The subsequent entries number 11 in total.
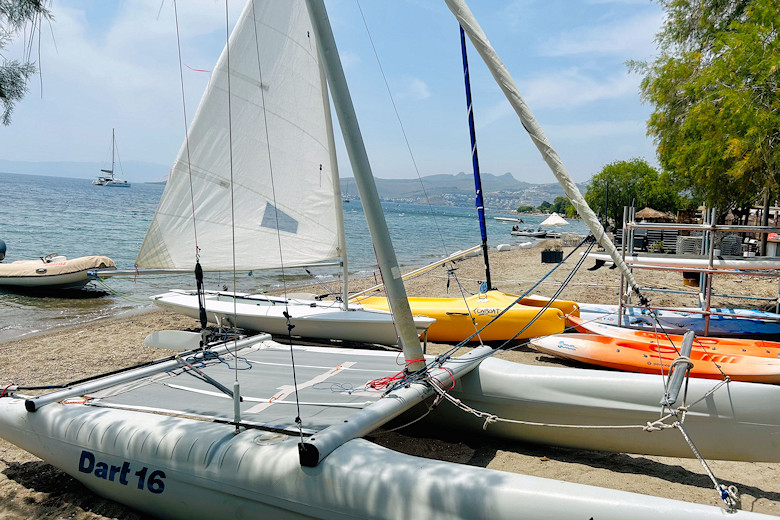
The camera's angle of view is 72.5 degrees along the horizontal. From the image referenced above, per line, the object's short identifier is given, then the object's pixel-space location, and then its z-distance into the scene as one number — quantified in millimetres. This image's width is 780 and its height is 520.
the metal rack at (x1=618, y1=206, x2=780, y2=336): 7974
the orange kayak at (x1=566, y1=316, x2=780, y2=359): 7520
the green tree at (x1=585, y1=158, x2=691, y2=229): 53562
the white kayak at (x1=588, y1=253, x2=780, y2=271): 8172
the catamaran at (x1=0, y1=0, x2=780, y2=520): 3334
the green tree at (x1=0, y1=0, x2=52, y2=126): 5289
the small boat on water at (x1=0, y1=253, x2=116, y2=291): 15875
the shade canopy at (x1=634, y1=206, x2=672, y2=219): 36844
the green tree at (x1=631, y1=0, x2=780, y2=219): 10336
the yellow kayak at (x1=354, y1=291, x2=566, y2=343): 9211
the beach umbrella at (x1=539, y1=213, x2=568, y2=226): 48344
